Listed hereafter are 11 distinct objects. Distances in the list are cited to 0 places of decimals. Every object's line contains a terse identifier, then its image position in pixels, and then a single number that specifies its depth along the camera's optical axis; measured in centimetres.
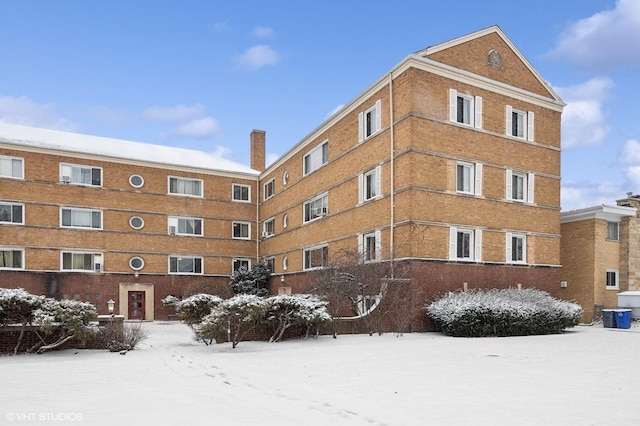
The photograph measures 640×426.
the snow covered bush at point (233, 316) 1496
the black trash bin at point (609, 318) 2284
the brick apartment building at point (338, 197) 2142
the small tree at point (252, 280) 3409
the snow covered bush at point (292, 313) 1628
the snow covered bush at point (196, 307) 1730
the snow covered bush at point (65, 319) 1368
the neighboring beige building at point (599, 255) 2636
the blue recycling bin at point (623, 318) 2264
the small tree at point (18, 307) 1358
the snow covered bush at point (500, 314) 1819
